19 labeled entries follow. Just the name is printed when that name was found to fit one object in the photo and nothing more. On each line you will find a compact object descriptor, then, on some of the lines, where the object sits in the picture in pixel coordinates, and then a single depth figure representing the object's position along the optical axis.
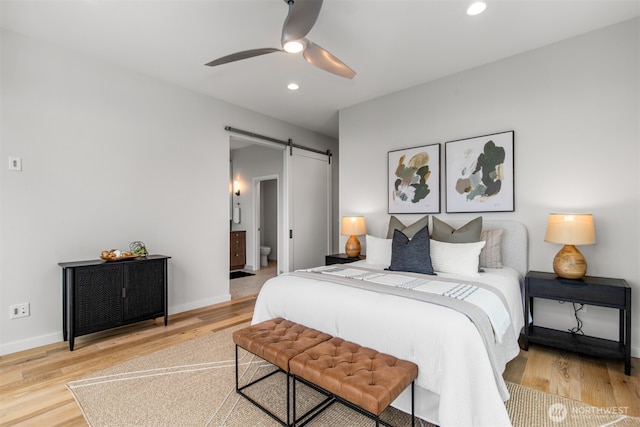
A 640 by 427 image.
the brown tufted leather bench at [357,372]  1.31
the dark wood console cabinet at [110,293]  2.71
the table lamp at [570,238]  2.45
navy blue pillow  2.76
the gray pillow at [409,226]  3.41
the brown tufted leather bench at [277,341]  1.71
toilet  7.43
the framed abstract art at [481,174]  3.12
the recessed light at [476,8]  2.31
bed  1.46
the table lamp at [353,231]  4.05
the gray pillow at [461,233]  3.00
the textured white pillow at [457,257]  2.66
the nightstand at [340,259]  3.97
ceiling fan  1.87
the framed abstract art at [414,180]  3.64
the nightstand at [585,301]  2.30
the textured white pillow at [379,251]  3.29
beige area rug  1.76
